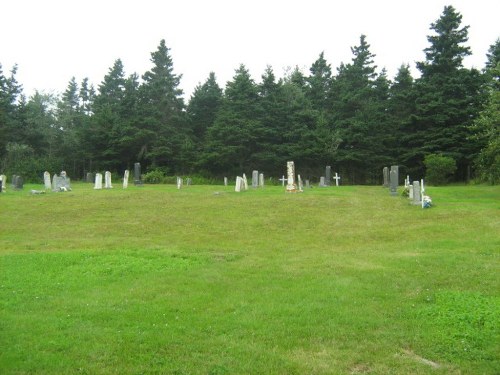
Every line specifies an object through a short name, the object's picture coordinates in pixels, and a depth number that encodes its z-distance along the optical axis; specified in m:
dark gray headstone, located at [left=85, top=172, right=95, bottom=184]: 46.72
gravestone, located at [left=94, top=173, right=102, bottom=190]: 31.09
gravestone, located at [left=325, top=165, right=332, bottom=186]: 38.67
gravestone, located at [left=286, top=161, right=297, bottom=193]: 28.25
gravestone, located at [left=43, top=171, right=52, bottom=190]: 31.48
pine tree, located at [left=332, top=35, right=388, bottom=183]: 50.50
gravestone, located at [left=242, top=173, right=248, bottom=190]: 30.37
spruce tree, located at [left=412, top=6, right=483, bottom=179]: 44.19
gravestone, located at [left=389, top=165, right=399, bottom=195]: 26.31
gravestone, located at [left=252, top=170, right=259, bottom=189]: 32.59
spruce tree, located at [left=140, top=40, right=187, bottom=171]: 53.12
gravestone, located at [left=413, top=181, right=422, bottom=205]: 22.09
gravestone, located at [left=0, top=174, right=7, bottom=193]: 28.24
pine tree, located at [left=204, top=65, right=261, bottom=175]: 51.19
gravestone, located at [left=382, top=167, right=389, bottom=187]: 34.29
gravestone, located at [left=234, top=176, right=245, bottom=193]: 29.19
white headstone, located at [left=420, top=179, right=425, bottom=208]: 21.71
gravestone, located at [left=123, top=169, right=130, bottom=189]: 33.05
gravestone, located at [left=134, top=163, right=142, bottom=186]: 41.05
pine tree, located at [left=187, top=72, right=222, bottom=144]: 60.62
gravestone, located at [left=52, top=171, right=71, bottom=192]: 29.72
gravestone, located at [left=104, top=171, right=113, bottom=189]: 32.02
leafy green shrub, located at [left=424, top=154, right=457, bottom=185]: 37.49
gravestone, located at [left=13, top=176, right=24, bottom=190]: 30.33
